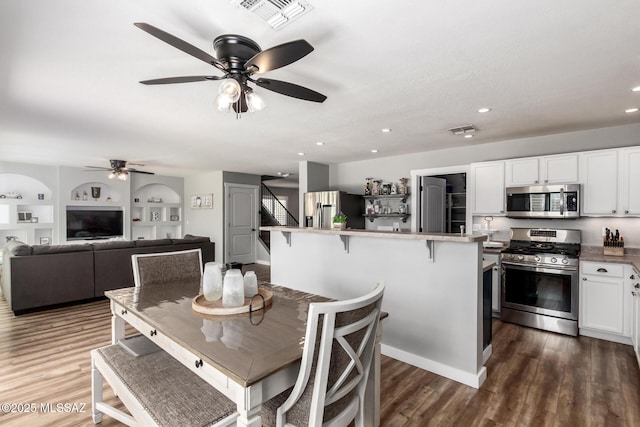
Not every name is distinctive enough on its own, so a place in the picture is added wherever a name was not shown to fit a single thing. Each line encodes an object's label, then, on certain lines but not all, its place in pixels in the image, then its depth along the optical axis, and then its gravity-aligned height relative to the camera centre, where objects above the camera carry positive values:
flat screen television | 7.17 -0.25
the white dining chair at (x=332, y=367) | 1.17 -0.65
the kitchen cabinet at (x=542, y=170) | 3.73 +0.54
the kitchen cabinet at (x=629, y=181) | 3.34 +0.34
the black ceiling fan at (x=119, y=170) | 6.01 +0.86
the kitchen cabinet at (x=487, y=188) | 4.27 +0.35
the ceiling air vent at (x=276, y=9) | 1.54 +1.05
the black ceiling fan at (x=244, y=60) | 1.49 +0.81
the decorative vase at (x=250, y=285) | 1.96 -0.46
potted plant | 3.27 -0.10
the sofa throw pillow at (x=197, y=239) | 5.75 -0.51
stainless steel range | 3.45 -0.82
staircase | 8.63 -0.05
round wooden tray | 1.70 -0.53
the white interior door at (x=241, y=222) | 7.78 -0.26
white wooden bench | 1.31 -0.86
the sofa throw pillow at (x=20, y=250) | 4.02 -0.49
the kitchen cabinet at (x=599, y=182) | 3.48 +0.35
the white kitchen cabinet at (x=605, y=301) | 3.16 -0.93
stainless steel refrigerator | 5.70 +0.10
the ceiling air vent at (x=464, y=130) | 3.75 +1.03
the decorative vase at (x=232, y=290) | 1.76 -0.44
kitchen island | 2.44 -0.67
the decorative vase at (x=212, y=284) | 1.85 -0.43
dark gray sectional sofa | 4.02 -0.82
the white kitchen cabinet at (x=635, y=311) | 2.66 -0.88
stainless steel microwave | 3.70 +0.14
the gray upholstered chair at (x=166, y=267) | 2.43 -0.45
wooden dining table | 1.15 -0.57
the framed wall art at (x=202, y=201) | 7.99 +0.30
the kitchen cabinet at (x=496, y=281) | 3.92 -0.87
